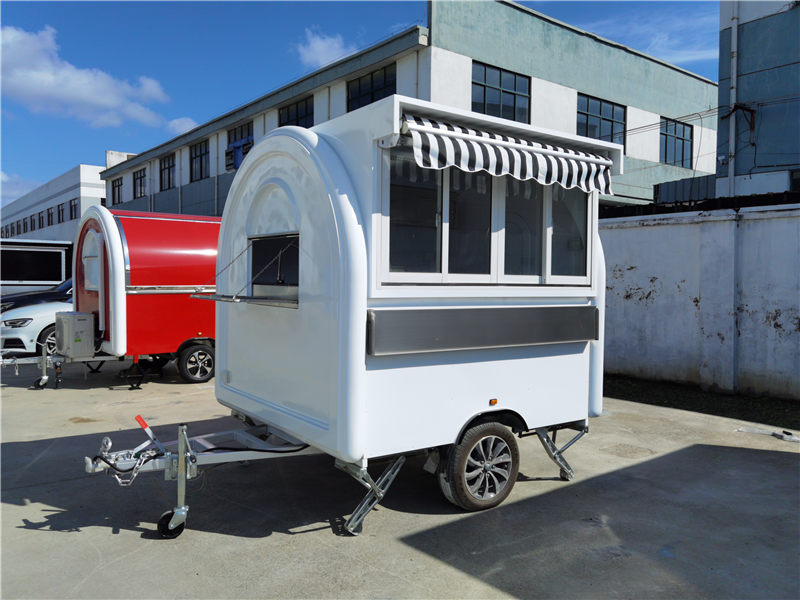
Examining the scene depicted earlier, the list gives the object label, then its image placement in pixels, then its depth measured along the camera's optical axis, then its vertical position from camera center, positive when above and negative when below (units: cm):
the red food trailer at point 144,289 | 905 -6
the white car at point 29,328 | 1146 -82
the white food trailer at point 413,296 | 414 -6
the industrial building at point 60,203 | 4797 +689
